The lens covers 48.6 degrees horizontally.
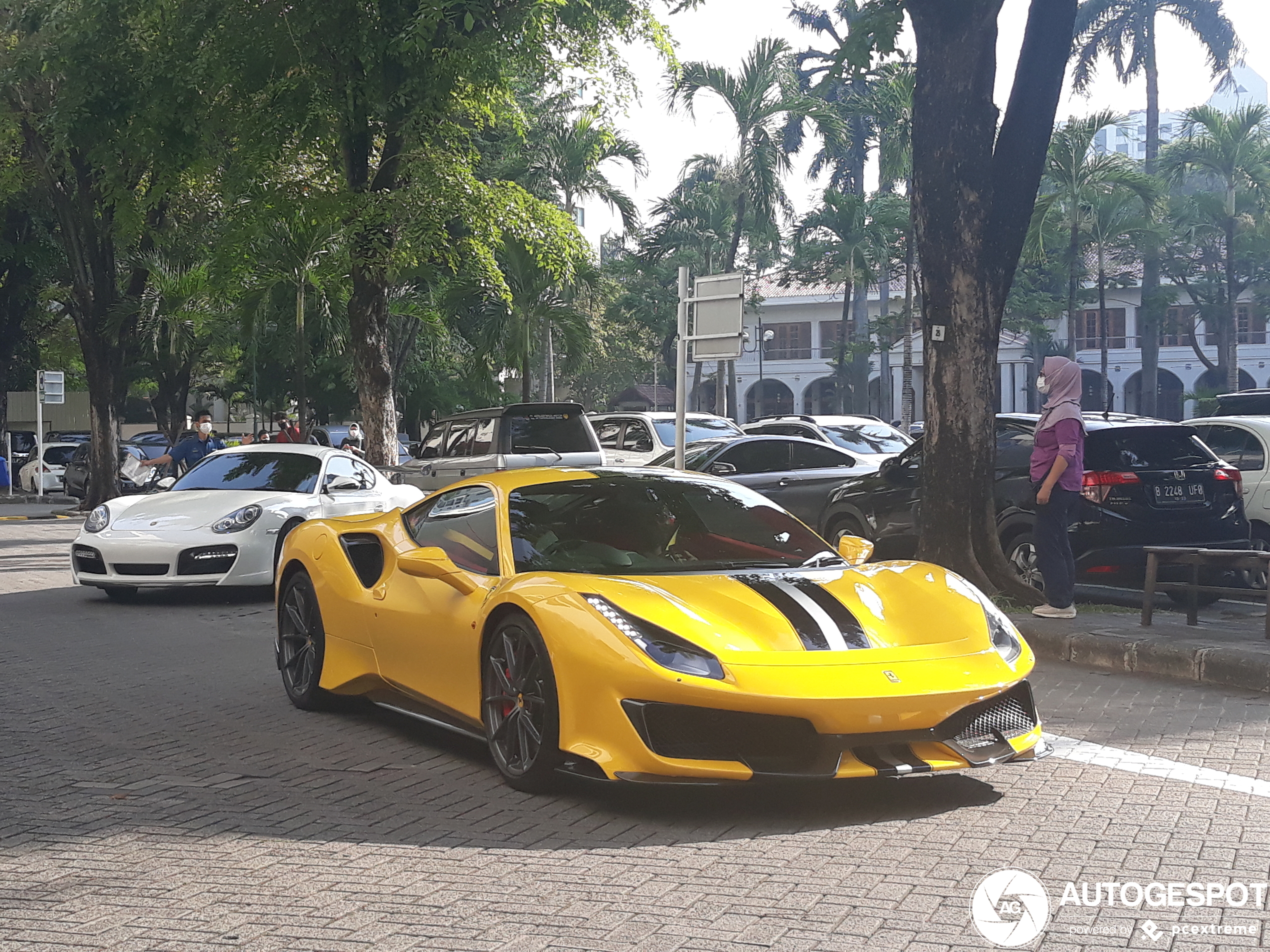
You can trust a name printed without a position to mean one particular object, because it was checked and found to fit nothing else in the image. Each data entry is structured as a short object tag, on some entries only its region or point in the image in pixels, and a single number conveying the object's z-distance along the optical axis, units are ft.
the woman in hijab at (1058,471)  32.48
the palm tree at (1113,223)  139.33
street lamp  226.44
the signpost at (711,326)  45.24
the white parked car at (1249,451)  42.22
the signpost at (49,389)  101.40
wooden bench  31.24
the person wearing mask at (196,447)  61.52
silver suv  60.23
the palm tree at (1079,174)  128.06
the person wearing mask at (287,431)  73.14
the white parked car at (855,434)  73.20
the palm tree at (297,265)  88.28
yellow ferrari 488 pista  16.28
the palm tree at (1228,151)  142.72
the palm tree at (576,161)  123.24
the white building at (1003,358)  216.74
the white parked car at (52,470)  127.34
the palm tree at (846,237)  149.79
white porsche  40.57
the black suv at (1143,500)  36.37
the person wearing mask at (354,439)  85.57
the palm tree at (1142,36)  155.12
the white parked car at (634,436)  68.13
